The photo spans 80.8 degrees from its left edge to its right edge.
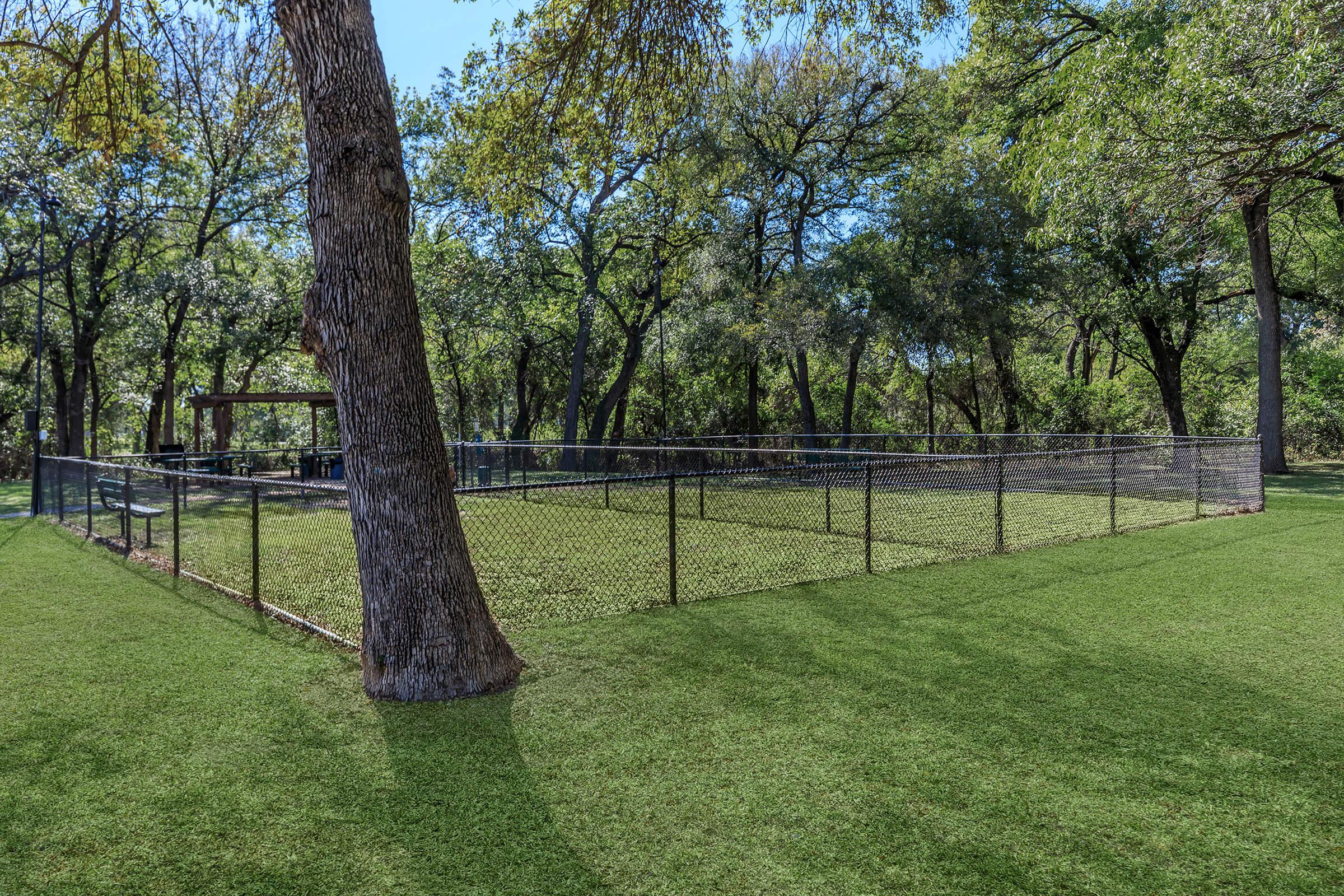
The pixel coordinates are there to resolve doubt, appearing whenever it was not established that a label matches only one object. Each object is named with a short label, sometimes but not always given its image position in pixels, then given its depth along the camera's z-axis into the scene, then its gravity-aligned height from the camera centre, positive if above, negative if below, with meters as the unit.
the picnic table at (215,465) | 16.53 -0.35
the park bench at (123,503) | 8.28 -0.60
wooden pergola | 19.81 +1.26
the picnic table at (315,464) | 17.69 -0.35
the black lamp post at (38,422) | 12.78 +0.48
